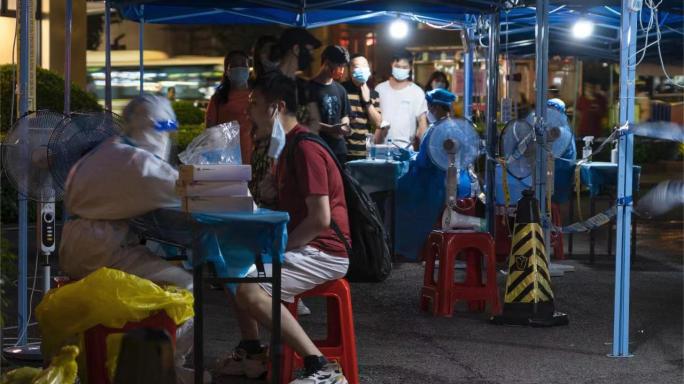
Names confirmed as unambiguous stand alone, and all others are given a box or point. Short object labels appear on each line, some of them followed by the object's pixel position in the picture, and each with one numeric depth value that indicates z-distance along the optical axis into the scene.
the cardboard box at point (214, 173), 5.47
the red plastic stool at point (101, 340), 5.35
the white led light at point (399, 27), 14.62
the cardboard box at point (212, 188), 5.44
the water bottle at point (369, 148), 11.94
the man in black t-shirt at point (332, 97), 10.64
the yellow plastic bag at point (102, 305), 5.33
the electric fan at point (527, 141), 9.60
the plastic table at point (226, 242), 5.37
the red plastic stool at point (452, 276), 8.93
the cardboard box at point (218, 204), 5.46
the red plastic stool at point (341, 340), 6.41
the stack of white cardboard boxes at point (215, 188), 5.45
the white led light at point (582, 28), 14.45
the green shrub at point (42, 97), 14.67
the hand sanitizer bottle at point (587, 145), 12.15
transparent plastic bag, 5.99
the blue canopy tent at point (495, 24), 7.30
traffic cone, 8.44
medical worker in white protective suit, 5.72
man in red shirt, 6.10
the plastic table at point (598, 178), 11.98
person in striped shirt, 12.07
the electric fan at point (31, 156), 6.57
